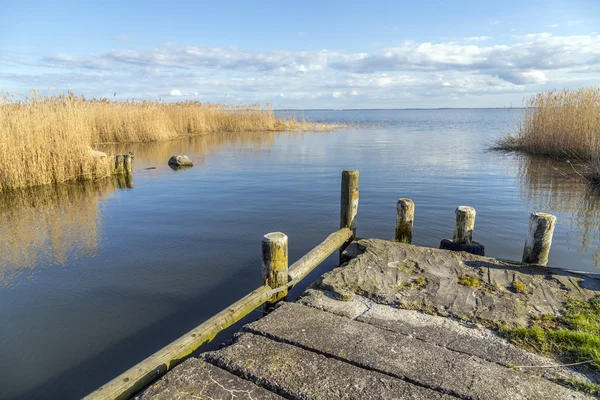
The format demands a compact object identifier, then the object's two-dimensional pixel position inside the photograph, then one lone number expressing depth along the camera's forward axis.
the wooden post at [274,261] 4.59
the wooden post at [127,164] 14.57
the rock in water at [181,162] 16.72
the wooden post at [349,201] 6.73
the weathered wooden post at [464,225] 5.86
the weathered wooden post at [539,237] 5.21
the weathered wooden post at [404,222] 6.53
